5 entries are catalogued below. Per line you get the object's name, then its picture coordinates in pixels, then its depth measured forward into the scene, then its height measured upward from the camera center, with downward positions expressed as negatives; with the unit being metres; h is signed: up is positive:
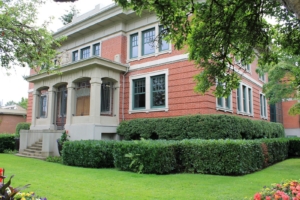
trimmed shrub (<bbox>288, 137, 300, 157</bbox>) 18.11 -1.26
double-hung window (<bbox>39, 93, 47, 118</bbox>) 24.21 +2.03
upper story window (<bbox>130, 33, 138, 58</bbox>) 19.11 +6.07
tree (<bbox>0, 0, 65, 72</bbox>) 10.85 +3.78
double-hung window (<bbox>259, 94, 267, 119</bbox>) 25.18 +2.17
